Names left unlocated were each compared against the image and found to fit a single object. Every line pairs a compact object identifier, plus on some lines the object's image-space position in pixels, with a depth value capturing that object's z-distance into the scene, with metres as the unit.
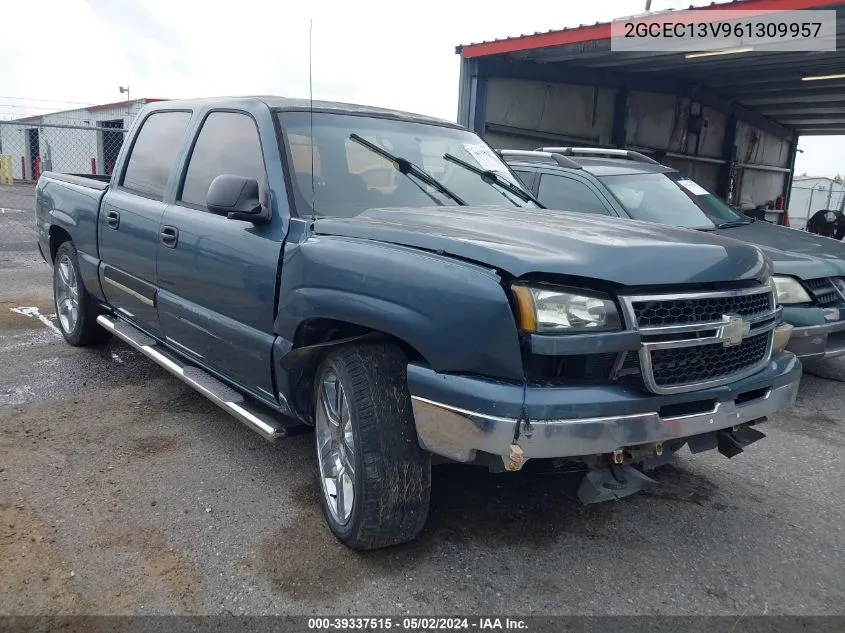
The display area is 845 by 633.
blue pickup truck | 2.26
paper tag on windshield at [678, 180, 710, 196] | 6.48
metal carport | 11.45
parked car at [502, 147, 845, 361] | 4.92
